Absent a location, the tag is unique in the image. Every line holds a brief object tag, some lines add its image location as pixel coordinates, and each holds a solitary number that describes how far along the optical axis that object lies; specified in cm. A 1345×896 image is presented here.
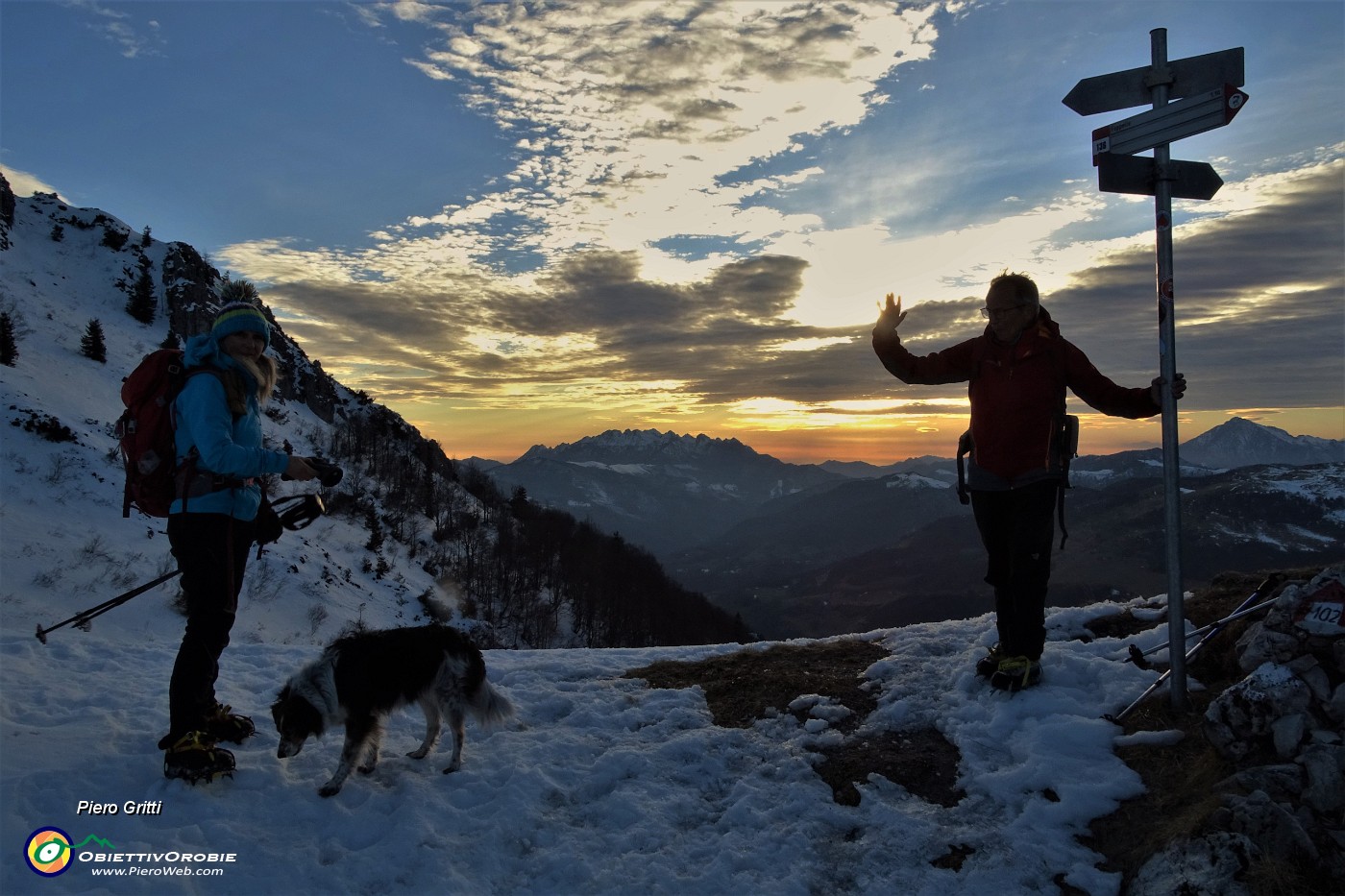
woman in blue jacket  460
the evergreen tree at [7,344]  2997
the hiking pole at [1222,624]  543
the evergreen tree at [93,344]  3825
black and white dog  524
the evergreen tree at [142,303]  5419
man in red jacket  576
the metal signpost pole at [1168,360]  514
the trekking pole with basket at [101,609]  569
